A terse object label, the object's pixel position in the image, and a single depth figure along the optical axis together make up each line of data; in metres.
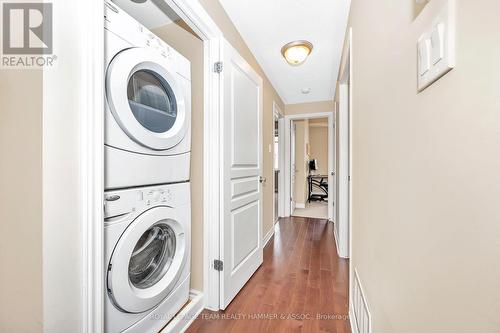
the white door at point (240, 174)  1.63
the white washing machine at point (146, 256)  0.95
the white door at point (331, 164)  3.71
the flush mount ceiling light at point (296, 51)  1.92
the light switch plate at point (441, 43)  0.41
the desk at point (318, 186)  6.02
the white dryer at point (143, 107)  0.95
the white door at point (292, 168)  4.26
